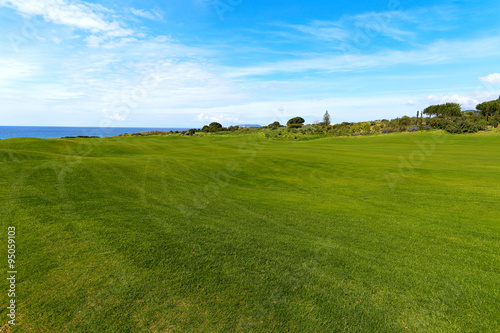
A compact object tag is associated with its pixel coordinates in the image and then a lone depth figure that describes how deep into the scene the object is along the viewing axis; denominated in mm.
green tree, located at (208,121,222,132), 94125
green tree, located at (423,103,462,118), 86312
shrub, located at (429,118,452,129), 64500
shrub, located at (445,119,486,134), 58969
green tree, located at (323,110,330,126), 100312
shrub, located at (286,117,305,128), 109875
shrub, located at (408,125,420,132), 68062
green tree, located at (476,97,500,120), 81875
